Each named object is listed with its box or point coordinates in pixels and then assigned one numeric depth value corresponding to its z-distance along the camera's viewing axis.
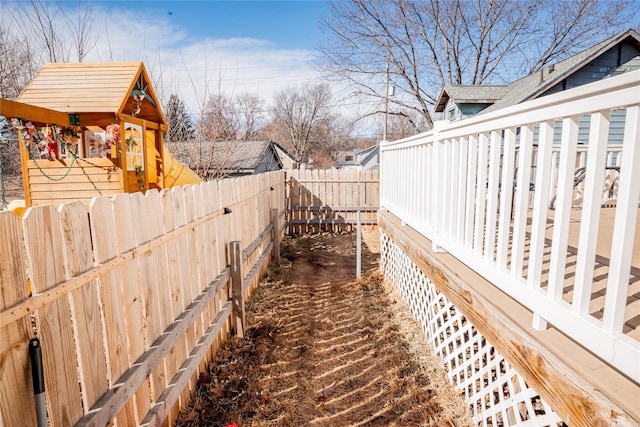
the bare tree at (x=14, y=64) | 8.39
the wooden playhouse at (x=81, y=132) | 5.31
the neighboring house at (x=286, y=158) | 30.16
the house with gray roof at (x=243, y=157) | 11.18
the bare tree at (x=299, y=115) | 43.06
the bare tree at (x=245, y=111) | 11.11
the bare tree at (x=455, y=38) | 17.70
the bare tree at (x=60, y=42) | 7.71
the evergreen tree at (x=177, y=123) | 9.70
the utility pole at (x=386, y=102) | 19.36
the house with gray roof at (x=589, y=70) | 11.17
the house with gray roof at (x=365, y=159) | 40.44
